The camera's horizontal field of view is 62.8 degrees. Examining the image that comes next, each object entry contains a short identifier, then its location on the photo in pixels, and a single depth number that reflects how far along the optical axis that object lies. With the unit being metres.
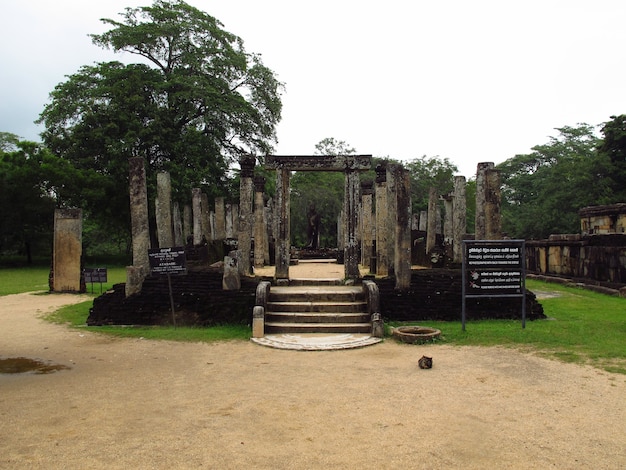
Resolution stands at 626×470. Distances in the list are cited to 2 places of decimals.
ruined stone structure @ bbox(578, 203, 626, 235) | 19.48
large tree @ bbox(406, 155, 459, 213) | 39.41
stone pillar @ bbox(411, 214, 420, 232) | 29.10
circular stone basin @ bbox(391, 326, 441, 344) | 8.12
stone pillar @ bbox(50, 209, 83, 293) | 15.66
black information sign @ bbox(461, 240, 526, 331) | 9.16
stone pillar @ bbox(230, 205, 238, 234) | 21.59
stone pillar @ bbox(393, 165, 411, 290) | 10.32
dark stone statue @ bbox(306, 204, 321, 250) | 25.08
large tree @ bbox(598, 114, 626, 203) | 26.64
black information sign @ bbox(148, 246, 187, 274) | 9.71
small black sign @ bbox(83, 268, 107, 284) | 14.57
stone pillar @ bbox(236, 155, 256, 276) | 11.85
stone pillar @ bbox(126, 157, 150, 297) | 10.88
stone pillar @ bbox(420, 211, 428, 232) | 25.53
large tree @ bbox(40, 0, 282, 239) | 25.36
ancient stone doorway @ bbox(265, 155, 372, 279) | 11.25
